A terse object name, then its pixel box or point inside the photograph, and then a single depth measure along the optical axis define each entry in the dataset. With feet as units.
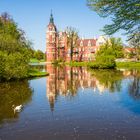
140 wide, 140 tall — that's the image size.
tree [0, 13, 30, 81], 74.31
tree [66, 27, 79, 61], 218.58
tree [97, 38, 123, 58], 192.19
